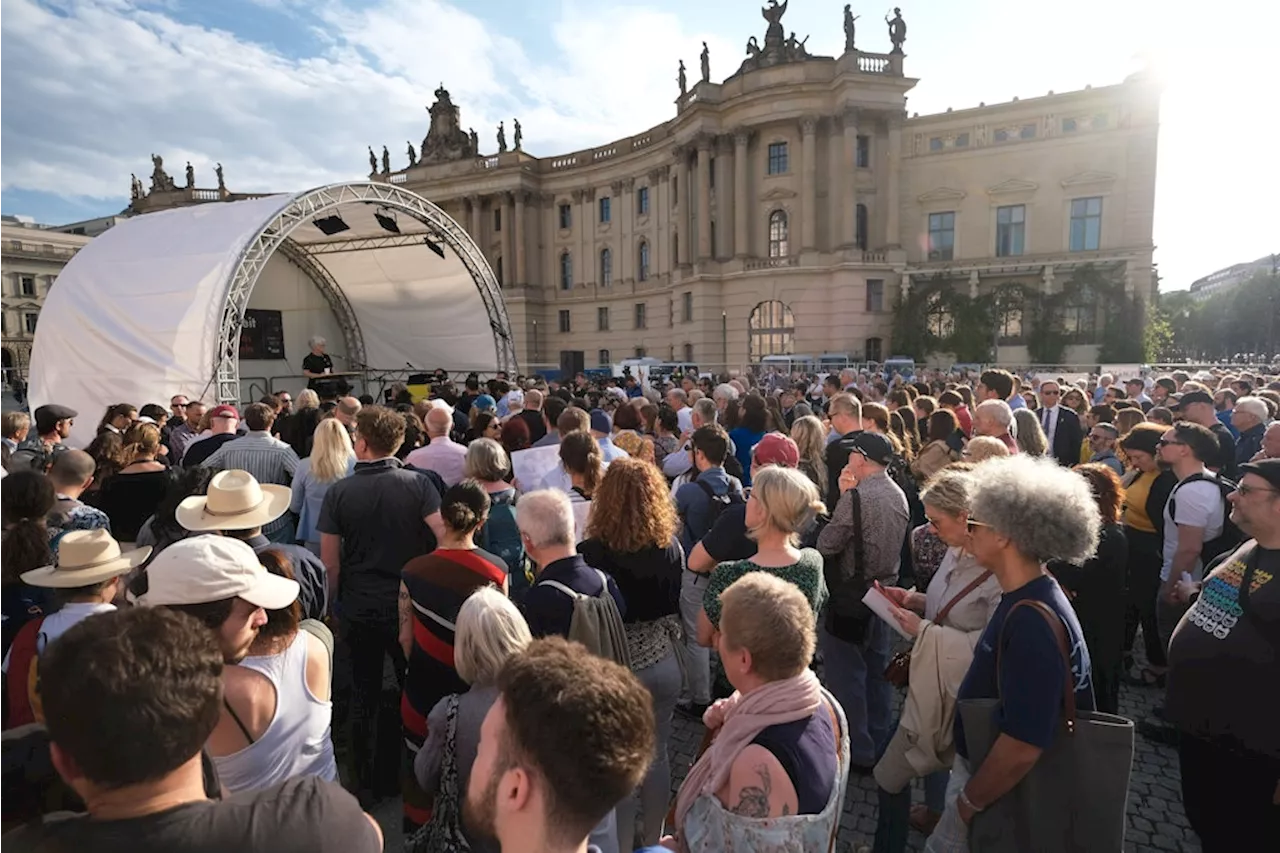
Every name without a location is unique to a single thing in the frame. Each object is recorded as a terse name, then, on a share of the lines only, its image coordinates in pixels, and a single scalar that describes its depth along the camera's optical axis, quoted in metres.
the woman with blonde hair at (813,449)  6.55
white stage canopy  13.84
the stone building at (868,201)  34.94
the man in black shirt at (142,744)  1.36
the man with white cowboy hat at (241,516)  3.30
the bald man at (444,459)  5.82
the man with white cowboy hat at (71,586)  2.67
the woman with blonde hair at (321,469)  5.23
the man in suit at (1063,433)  8.49
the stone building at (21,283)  61.69
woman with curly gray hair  2.31
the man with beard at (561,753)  1.42
